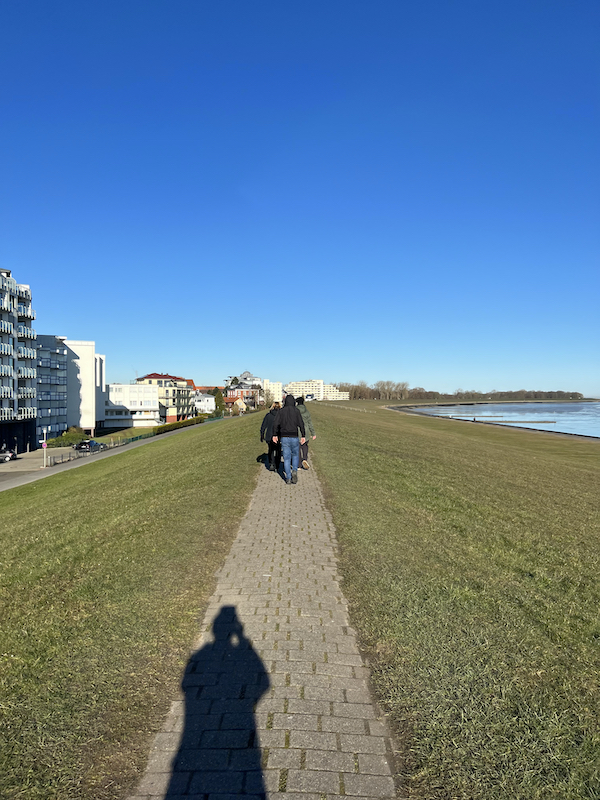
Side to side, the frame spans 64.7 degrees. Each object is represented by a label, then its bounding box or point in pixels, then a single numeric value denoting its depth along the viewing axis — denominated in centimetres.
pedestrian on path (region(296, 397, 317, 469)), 1291
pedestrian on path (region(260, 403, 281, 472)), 1237
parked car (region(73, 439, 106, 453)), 5400
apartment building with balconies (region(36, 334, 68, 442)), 6394
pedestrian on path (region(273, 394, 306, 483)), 1094
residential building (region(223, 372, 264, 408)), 16275
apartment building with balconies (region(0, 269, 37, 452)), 5331
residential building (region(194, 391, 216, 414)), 13006
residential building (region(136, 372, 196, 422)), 9975
